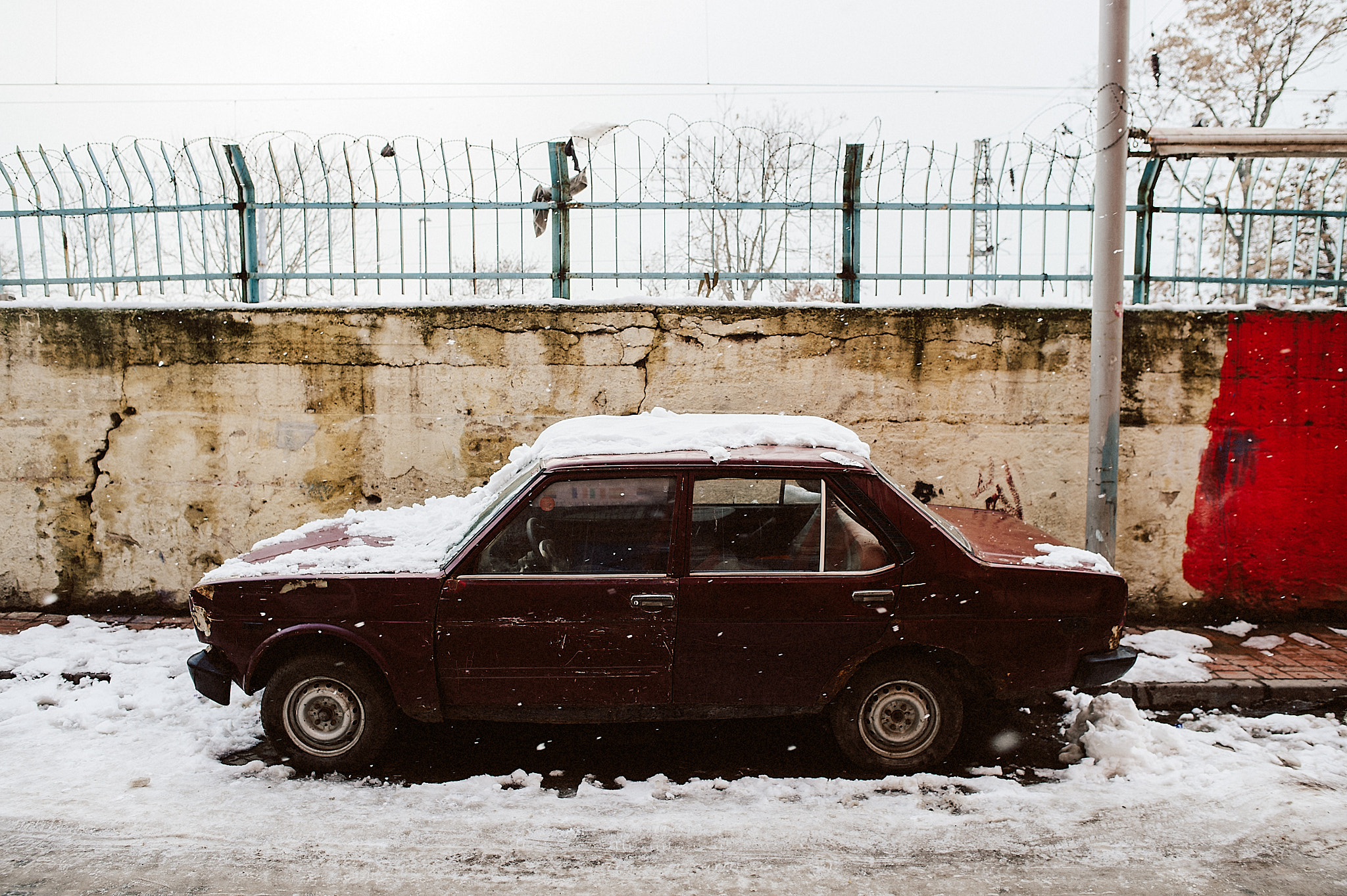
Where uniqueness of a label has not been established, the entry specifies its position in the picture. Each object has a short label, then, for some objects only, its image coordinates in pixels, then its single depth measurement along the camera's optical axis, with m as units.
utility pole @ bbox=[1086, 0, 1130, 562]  4.27
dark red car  3.12
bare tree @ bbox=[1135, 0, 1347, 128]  12.92
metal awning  4.95
